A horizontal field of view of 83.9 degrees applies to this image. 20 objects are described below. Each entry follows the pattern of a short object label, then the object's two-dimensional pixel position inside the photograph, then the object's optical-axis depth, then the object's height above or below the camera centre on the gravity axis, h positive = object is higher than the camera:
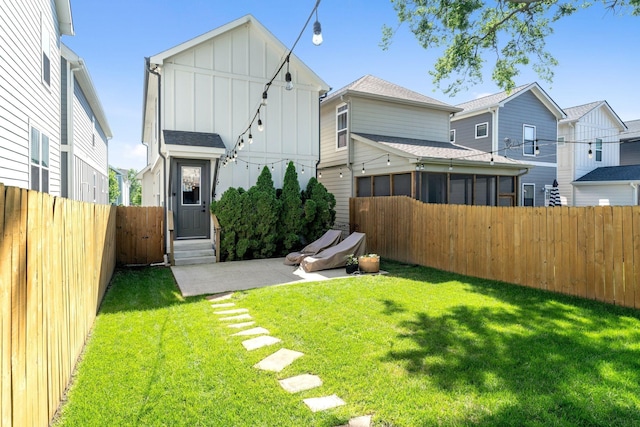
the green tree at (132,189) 49.54 +3.98
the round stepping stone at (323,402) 2.88 -1.57
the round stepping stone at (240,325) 4.85 -1.54
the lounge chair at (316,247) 9.46 -0.95
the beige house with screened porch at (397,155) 12.01 +2.10
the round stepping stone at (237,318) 5.12 -1.54
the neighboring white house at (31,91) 5.96 +2.43
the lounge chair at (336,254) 8.79 -1.08
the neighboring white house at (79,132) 10.73 +2.95
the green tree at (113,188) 32.59 +2.28
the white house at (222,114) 10.45 +3.16
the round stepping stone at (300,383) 3.19 -1.56
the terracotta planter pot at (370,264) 8.45 -1.22
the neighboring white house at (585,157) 19.08 +3.18
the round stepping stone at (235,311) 5.48 -1.53
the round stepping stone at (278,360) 3.59 -1.55
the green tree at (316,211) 11.06 +0.05
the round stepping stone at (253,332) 4.53 -1.54
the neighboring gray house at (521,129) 17.36 +4.29
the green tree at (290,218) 10.81 -0.16
